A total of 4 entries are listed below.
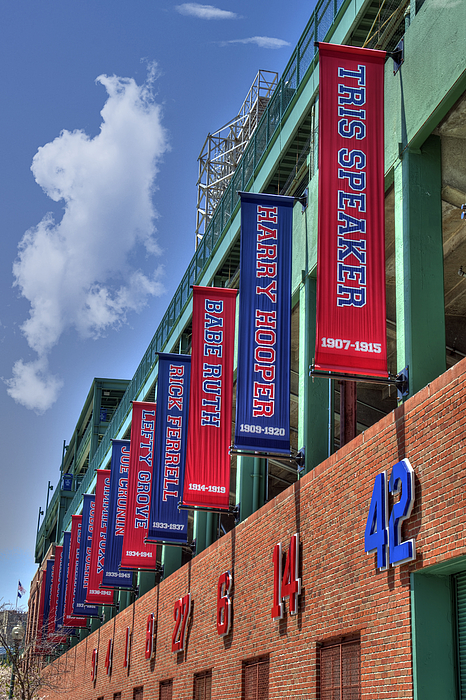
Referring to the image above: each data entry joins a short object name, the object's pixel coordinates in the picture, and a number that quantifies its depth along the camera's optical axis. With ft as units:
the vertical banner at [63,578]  131.95
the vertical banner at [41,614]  148.52
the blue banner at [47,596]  152.98
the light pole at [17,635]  87.04
